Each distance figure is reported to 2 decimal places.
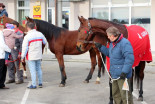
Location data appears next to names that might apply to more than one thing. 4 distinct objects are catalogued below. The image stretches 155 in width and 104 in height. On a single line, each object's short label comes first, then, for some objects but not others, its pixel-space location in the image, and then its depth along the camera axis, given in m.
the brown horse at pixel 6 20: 9.15
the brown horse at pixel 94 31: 6.02
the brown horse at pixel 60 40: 7.98
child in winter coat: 7.96
